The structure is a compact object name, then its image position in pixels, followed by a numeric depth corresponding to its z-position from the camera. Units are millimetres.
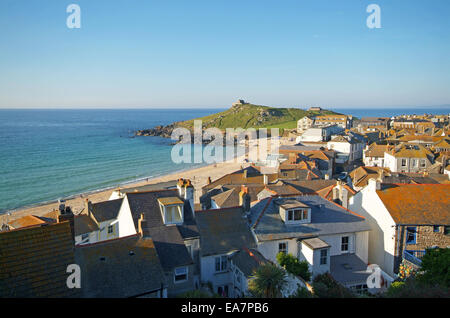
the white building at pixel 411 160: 52500
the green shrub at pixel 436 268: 13358
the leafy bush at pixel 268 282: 13609
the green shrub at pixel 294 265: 17047
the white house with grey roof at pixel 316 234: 19172
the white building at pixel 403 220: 20766
